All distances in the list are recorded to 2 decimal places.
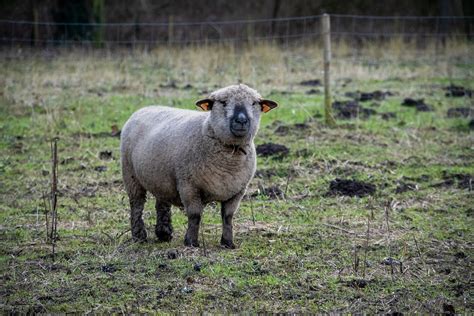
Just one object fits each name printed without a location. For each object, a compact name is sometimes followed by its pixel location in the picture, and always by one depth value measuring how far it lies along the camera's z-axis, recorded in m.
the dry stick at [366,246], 12.89
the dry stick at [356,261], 12.58
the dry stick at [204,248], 13.29
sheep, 13.60
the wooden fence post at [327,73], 24.58
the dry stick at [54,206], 13.70
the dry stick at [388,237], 13.57
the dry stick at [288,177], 18.21
